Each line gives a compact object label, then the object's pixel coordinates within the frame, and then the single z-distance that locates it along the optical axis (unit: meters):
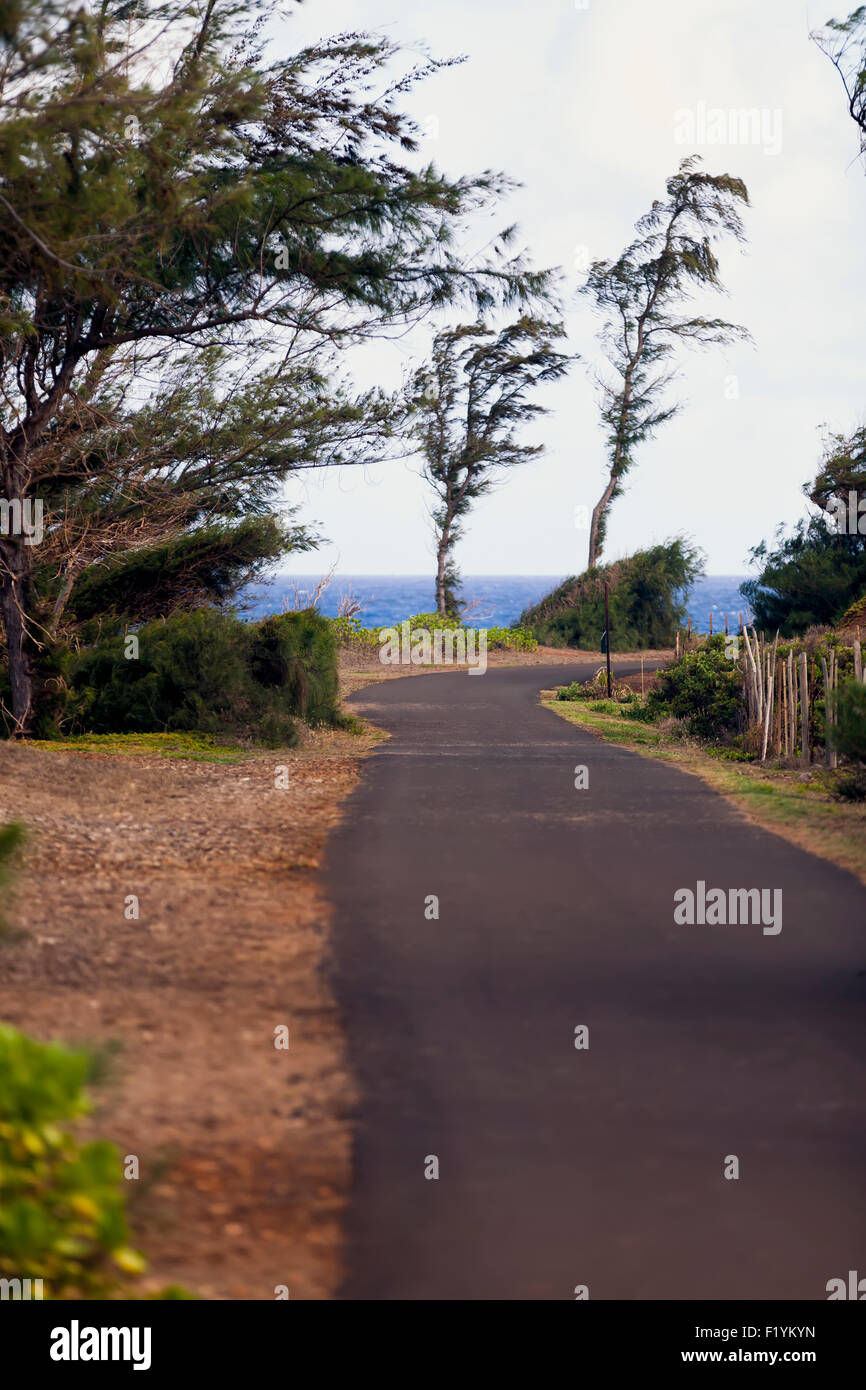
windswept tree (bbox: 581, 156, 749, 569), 44.66
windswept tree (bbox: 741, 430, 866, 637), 35.62
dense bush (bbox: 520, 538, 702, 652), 47.81
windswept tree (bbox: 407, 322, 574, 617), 45.22
